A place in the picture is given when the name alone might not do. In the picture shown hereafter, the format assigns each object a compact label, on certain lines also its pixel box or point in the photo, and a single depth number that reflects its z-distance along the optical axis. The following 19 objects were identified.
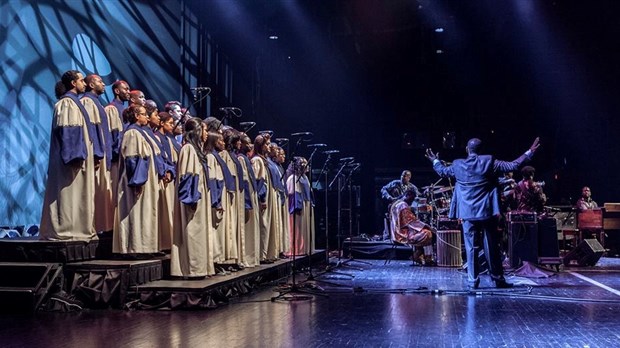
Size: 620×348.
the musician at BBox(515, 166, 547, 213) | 10.24
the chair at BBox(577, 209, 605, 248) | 14.50
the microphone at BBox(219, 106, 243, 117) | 6.97
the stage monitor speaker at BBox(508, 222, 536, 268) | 10.43
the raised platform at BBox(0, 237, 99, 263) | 6.57
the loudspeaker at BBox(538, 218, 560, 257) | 10.64
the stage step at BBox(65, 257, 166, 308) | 6.55
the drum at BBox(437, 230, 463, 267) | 12.23
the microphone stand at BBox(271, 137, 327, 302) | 7.26
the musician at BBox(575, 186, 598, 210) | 14.87
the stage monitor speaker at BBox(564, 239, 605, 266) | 11.92
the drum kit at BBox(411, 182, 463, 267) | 12.23
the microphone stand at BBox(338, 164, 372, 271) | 12.85
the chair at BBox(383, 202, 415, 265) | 12.69
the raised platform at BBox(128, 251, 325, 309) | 6.47
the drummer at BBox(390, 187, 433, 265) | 12.41
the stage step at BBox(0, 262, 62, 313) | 6.20
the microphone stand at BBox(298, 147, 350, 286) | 8.67
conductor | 7.96
